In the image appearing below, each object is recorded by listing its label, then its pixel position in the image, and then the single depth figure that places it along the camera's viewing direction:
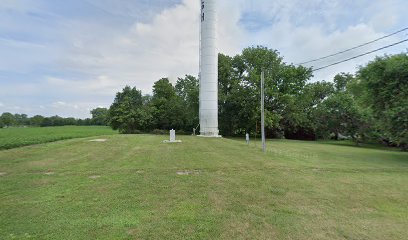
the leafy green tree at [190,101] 38.72
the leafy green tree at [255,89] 33.16
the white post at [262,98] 15.83
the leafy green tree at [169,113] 44.12
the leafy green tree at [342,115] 32.56
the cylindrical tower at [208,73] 28.72
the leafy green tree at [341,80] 53.09
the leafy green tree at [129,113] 43.16
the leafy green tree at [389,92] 16.50
